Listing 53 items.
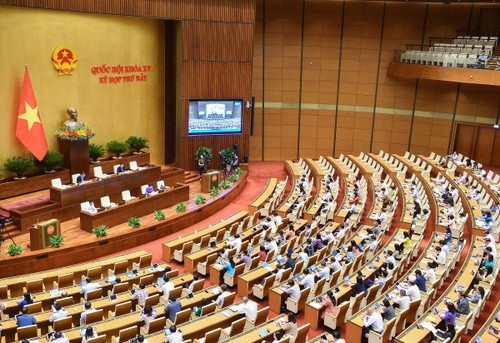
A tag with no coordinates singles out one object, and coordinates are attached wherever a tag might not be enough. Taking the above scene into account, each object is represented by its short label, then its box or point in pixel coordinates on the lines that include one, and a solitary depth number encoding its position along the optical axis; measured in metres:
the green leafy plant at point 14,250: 11.43
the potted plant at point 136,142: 18.45
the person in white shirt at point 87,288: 9.84
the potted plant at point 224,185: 17.72
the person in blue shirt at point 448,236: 12.38
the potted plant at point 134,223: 13.76
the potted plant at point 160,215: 14.40
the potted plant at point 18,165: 14.77
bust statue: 16.16
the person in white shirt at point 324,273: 10.69
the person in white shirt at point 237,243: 12.32
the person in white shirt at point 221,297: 9.56
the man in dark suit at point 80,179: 14.87
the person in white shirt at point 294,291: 10.04
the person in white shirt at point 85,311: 8.70
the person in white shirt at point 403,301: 9.27
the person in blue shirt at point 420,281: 9.99
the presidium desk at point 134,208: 13.44
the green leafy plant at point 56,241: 12.04
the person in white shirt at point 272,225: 13.55
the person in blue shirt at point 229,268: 11.09
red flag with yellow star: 14.83
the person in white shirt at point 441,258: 11.28
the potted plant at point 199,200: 15.96
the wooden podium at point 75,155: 15.96
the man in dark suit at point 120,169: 16.36
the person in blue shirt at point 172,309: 8.92
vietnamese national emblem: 16.03
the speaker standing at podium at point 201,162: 18.88
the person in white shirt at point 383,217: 14.11
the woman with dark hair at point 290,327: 8.36
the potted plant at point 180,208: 15.17
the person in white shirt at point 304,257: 11.47
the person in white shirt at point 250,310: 8.99
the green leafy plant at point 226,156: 19.55
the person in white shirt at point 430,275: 10.52
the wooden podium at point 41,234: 11.89
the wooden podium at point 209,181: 17.28
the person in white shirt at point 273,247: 12.04
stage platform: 11.51
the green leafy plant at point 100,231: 12.91
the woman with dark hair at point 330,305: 9.37
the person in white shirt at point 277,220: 14.00
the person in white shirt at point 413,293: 9.52
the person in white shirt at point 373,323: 8.56
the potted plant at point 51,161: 15.48
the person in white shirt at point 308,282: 10.29
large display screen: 19.38
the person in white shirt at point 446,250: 11.58
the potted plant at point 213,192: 16.84
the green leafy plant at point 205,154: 19.16
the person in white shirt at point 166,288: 9.84
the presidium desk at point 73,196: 13.28
